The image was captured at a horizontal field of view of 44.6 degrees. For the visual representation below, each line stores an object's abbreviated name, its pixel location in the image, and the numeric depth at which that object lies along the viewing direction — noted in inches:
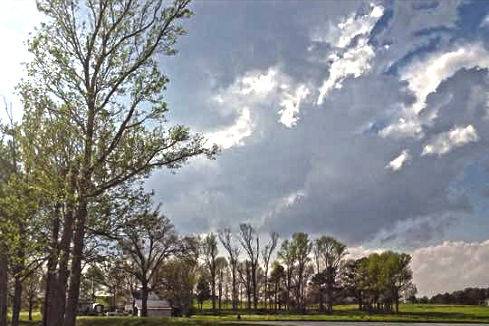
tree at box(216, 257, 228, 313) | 5136.8
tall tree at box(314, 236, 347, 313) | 4874.5
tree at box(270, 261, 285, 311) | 5383.9
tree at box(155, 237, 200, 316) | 4114.9
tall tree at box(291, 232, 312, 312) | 4812.5
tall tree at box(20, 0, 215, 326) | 930.7
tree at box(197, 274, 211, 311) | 5251.0
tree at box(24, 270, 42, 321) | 2924.5
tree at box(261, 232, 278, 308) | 4704.7
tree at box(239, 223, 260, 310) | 4675.2
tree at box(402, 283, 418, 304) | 4972.4
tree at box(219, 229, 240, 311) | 4744.1
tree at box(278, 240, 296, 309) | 4822.8
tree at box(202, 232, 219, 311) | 4753.9
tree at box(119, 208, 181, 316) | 3100.4
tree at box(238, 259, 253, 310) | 4857.3
